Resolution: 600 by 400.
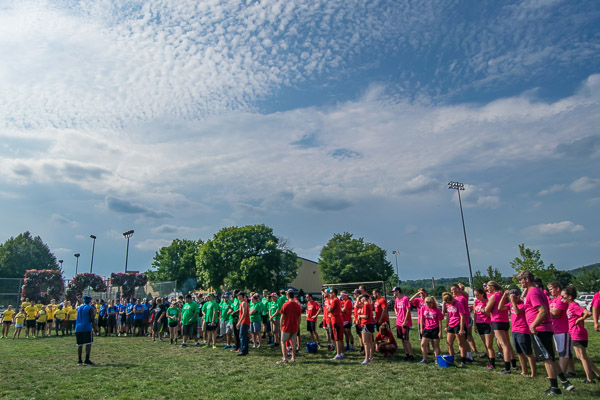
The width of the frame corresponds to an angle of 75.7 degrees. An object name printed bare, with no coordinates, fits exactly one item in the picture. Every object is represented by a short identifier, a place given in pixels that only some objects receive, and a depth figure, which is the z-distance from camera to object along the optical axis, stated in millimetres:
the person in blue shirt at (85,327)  10805
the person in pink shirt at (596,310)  7693
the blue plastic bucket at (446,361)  8992
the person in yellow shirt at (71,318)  19734
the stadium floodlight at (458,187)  41000
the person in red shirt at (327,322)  11725
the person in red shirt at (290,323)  10453
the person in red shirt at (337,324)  10570
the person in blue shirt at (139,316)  18922
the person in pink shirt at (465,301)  9796
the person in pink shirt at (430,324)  9188
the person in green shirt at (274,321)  13883
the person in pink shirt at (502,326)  8086
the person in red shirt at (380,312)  11039
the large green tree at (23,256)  63688
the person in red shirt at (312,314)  12359
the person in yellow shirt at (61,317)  19719
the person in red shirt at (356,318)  11209
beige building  70562
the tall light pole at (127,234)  38600
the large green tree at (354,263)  61625
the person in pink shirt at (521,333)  7355
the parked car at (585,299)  31469
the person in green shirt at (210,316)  14258
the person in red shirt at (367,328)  9812
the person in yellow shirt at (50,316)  20031
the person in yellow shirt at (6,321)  19047
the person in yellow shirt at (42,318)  19047
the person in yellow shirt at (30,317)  18953
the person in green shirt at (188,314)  14664
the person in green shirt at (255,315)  13148
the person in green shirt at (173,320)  15539
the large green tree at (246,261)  47750
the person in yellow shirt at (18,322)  18891
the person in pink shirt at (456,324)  9109
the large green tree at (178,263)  64750
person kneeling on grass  10708
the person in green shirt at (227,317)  13812
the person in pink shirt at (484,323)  8789
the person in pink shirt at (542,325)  6484
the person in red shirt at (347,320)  12077
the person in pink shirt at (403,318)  10328
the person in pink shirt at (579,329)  7125
